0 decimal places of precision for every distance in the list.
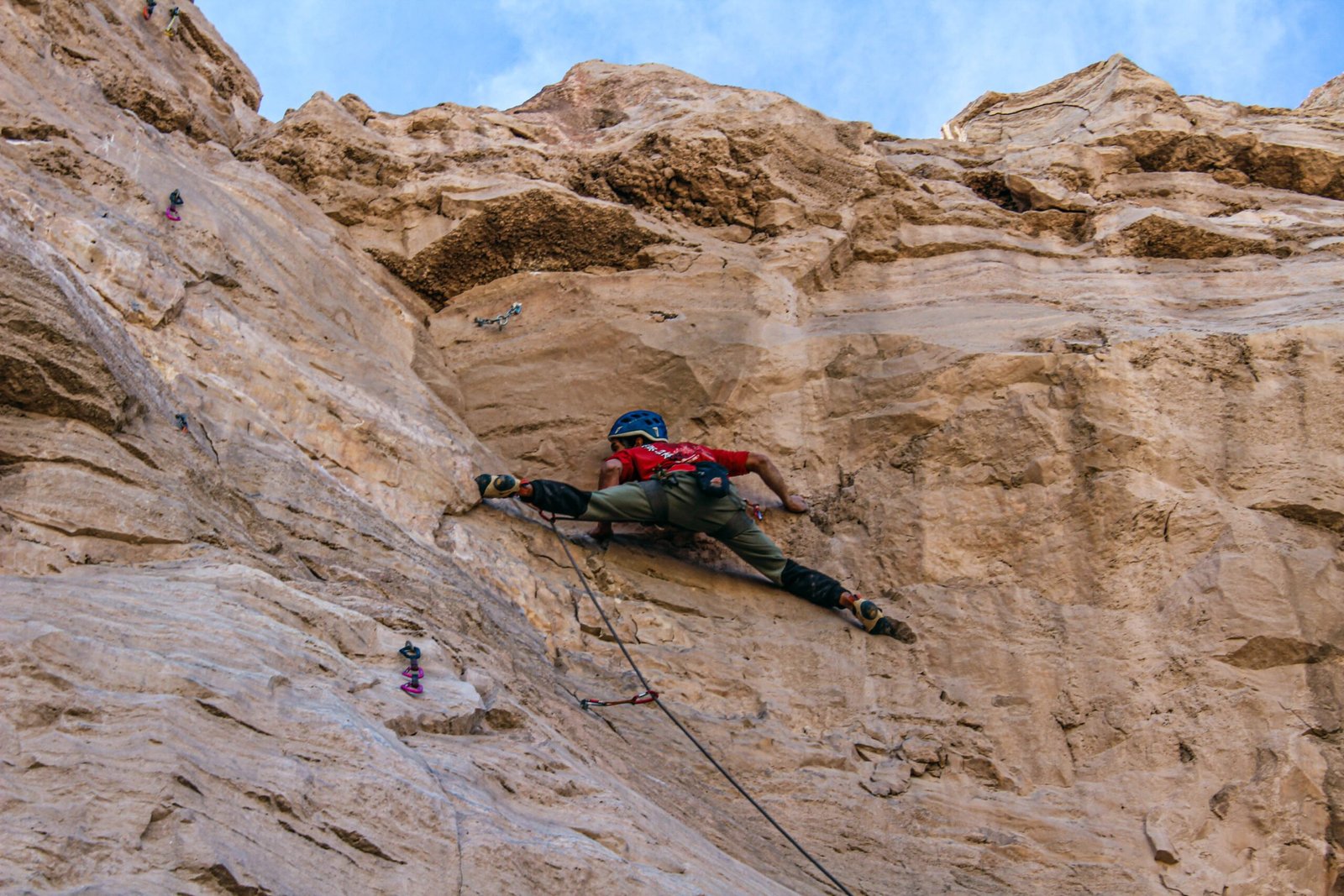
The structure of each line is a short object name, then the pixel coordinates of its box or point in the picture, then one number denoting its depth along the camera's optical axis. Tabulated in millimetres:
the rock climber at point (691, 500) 6762
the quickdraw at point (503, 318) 8562
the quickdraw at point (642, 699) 5726
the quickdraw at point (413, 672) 4242
